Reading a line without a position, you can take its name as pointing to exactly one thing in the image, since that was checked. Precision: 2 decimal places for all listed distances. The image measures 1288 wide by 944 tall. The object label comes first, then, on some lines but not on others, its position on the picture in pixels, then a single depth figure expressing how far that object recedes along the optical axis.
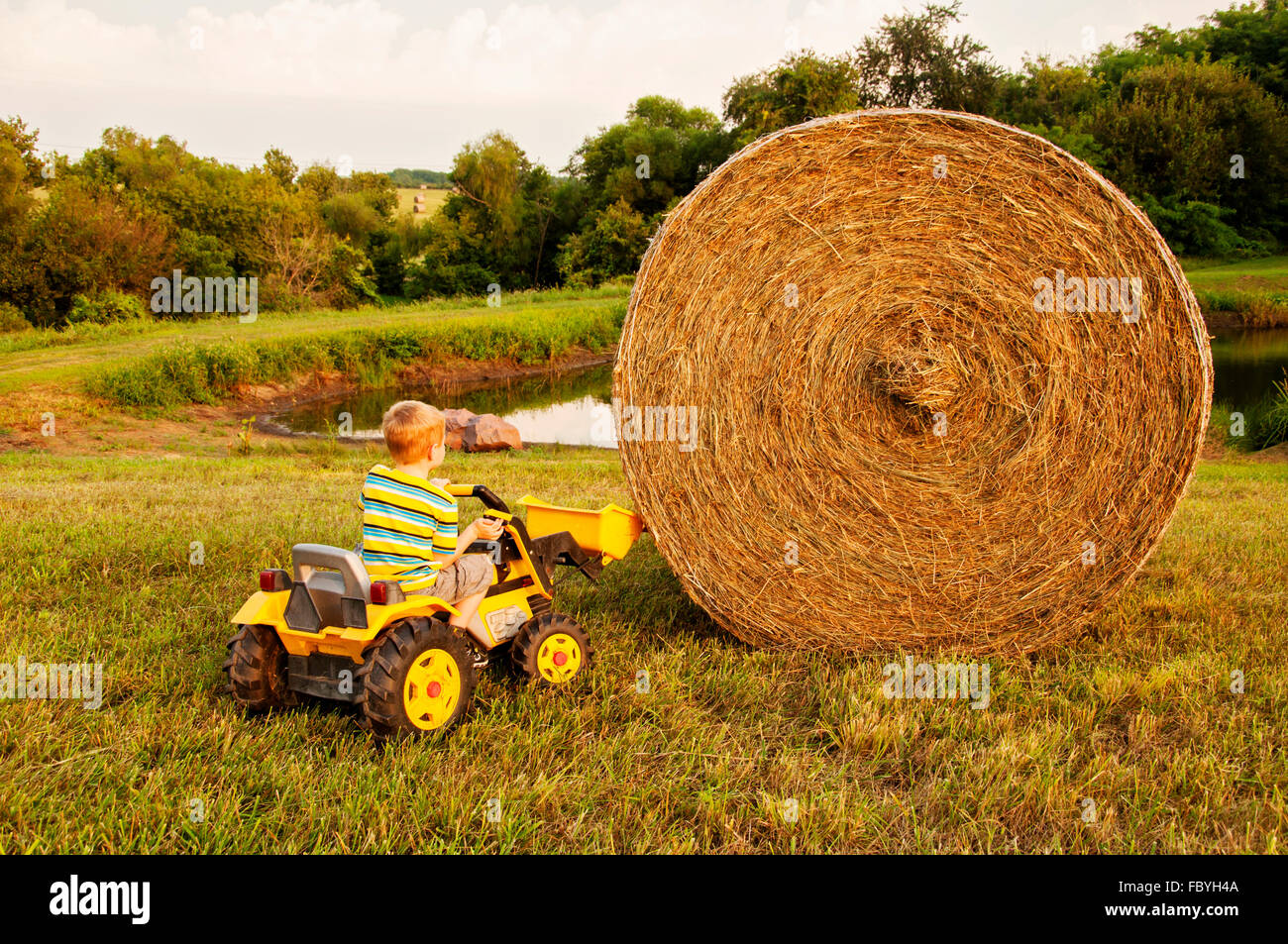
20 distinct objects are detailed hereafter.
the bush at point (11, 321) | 24.06
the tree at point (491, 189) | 42.72
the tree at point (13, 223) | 26.11
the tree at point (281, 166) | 52.15
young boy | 3.84
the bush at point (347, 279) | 34.69
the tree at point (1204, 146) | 33.94
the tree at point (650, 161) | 41.31
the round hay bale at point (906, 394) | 4.55
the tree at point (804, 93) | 31.78
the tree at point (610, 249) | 36.12
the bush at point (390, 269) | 44.06
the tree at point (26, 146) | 30.81
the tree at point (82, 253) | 26.70
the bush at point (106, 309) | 22.77
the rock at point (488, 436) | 13.31
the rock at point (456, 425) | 13.52
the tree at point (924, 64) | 36.72
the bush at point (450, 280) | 41.34
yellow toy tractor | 3.58
